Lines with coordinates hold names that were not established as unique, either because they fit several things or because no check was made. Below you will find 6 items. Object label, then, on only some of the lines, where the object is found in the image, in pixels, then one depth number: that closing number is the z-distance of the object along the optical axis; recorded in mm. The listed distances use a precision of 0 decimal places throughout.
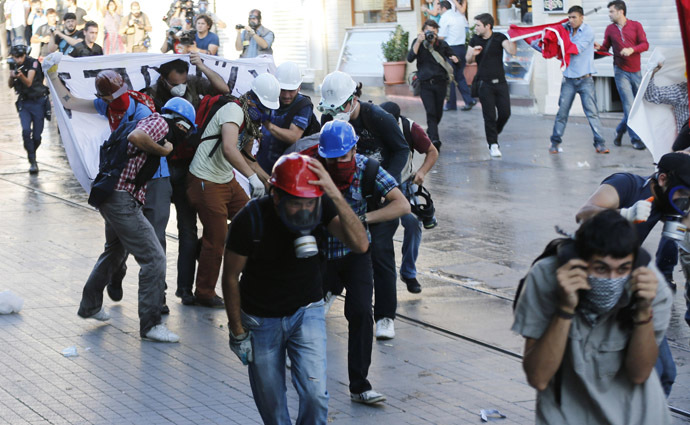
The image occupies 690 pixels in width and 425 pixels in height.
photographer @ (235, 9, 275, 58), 21266
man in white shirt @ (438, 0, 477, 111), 19719
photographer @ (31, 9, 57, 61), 25250
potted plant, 22297
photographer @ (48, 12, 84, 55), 18641
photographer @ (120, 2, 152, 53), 26594
